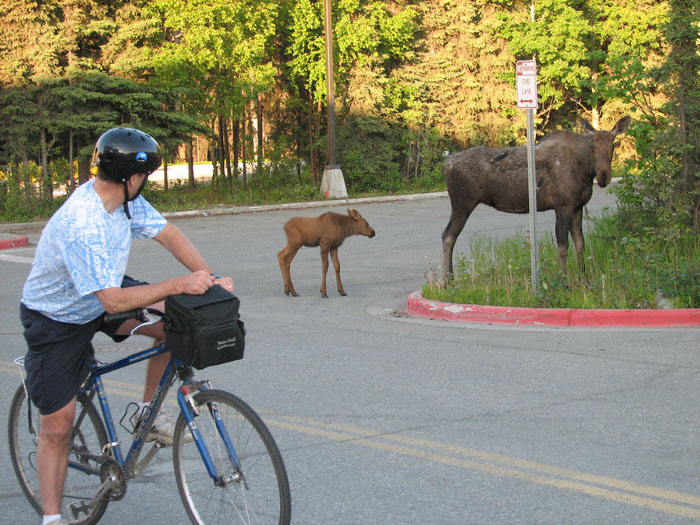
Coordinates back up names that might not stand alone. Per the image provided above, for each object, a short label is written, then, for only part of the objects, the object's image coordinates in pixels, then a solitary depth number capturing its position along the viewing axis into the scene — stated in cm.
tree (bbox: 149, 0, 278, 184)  2691
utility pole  2877
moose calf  1233
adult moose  1096
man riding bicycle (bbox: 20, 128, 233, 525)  409
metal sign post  1040
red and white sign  1039
